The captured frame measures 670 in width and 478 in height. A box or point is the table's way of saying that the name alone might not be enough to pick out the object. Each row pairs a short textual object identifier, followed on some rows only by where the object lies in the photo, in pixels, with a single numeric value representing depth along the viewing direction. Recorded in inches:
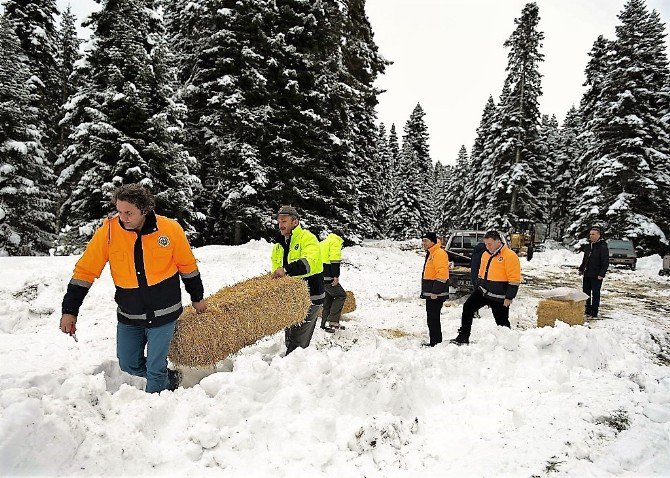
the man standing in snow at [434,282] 283.6
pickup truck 454.9
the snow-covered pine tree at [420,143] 1862.7
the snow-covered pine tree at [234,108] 612.4
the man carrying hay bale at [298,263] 219.9
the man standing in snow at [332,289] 327.6
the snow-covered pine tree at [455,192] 1946.4
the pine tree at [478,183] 1359.5
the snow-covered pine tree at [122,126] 524.4
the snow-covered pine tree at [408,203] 1800.0
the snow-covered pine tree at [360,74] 689.6
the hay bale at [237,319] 174.7
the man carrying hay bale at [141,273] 150.4
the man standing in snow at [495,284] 275.7
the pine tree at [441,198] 2086.6
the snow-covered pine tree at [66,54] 1068.5
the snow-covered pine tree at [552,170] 1689.1
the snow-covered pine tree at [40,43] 929.5
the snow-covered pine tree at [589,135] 1053.2
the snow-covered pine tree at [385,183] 1743.4
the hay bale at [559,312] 329.4
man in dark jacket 400.2
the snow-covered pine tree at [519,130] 1175.0
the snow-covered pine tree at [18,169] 633.6
